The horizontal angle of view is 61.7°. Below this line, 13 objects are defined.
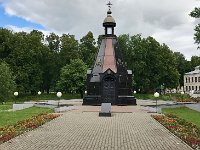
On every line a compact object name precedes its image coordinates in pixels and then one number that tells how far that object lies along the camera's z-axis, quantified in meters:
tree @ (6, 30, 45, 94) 26.99
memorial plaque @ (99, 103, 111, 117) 11.15
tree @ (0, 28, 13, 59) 27.81
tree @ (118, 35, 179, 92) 30.06
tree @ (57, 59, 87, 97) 25.58
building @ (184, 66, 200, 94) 42.31
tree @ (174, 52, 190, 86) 46.02
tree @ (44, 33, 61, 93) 30.57
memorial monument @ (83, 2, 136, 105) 16.43
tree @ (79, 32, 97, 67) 31.58
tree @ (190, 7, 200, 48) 12.75
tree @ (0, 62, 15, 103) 18.65
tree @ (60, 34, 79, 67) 29.95
